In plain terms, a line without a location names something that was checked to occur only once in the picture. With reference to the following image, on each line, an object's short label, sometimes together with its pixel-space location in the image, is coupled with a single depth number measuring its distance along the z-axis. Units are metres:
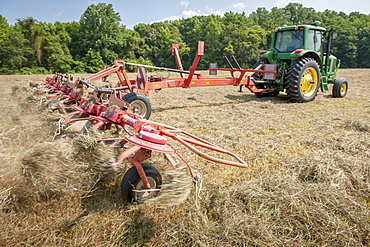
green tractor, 6.49
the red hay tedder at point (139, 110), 1.88
